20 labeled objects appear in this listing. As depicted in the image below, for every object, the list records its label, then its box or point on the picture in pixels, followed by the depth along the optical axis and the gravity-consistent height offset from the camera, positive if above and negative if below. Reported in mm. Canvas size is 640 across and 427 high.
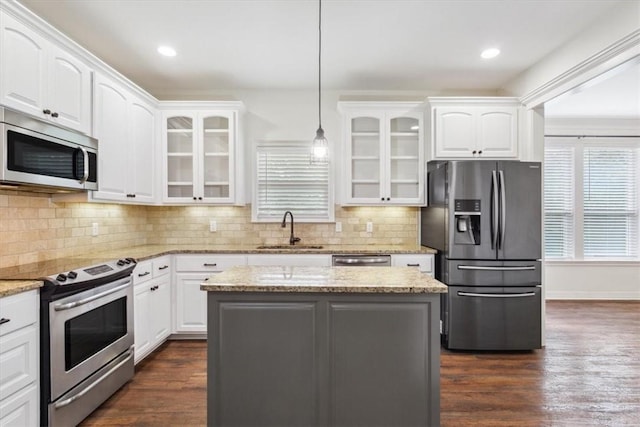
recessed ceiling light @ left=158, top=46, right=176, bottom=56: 3148 +1424
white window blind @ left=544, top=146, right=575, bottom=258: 5477 +155
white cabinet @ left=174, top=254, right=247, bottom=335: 3658 -764
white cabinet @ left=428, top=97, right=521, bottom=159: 3768 +879
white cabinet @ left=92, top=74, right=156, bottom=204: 2898 +609
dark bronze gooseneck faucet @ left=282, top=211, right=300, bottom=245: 4117 -298
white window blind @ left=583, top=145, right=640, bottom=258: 5496 +176
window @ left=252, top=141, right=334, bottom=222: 4242 +329
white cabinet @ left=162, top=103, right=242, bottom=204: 3943 +616
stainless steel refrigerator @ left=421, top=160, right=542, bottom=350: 3393 -408
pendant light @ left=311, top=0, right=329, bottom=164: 2389 +425
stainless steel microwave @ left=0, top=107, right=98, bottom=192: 1950 +338
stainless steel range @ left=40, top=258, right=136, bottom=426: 1961 -806
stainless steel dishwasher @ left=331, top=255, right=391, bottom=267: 3619 -489
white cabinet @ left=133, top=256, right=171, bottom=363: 3008 -845
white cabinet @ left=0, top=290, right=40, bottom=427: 1718 -749
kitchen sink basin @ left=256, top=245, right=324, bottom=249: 4090 -408
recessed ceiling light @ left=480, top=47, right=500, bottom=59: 3225 +1449
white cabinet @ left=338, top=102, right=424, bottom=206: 4000 +658
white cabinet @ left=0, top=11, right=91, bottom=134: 2008 +837
